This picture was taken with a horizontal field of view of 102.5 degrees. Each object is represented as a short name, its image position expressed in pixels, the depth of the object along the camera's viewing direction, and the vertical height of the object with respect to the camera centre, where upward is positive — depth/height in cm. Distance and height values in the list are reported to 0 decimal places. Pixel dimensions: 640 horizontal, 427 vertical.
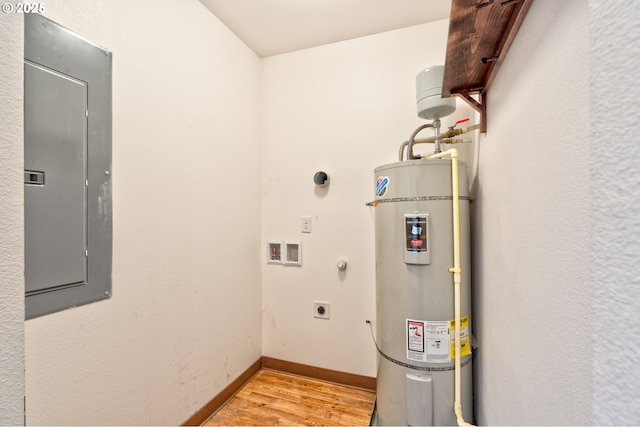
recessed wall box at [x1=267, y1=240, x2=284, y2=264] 204 -30
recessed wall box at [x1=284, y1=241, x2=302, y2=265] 198 -30
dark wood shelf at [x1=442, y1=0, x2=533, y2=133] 73 +58
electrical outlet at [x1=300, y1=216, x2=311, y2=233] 195 -8
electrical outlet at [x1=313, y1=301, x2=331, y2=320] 189 -71
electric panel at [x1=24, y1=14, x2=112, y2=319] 83 +17
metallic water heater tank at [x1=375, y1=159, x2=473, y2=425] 121 -40
